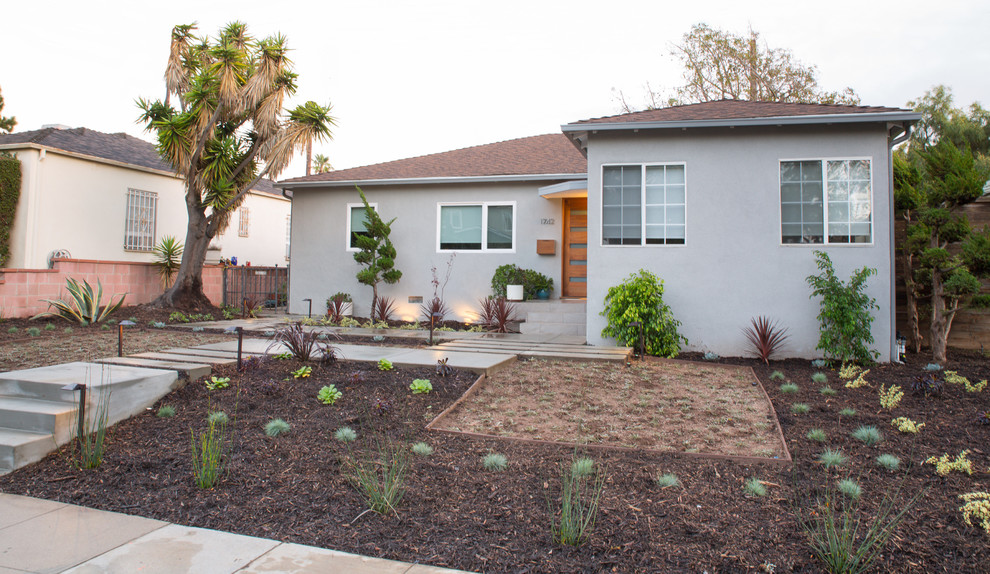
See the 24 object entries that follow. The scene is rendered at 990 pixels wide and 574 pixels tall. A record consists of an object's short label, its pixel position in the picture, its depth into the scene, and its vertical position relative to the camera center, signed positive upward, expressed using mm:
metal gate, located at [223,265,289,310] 13547 +394
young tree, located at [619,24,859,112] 19344 +8336
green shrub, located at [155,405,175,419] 4371 -886
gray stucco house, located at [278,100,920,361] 7676 +1480
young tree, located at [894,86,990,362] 7191 +1027
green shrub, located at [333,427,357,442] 3883 -924
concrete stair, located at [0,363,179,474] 3656 -777
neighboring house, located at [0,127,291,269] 11938 +2370
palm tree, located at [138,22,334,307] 11242 +3700
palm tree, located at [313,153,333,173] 32656 +8177
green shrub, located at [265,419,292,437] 4004 -912
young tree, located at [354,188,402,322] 11195 +1008
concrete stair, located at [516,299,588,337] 9906 -202
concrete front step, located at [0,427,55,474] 3529 -970
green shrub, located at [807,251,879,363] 7031 -69
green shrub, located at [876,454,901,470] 3445 -926
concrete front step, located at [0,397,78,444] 3803 -837
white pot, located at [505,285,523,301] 10469 +238
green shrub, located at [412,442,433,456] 3678 -961
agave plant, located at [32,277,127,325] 10219 -166
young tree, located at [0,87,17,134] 23391 +7232
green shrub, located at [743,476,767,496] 3065 -984
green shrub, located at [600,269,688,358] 7555 -108
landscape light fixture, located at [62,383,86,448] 3730 -636
